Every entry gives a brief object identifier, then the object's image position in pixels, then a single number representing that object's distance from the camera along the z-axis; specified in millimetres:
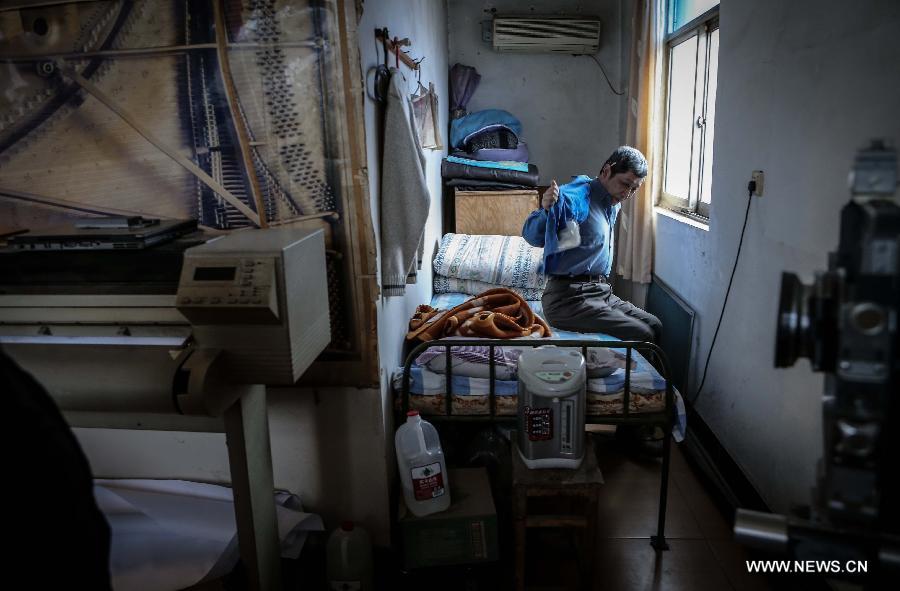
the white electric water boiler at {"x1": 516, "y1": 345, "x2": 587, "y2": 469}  2221
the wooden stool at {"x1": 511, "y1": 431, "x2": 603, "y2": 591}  2201
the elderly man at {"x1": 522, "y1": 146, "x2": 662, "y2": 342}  3359
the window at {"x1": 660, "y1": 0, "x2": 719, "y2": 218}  3629
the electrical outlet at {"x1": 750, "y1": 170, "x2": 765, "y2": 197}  2588
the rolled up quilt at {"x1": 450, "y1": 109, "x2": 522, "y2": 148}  5344
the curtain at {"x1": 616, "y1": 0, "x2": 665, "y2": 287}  4248
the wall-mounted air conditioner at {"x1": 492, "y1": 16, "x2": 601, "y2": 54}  5277
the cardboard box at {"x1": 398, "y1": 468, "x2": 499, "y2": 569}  2201
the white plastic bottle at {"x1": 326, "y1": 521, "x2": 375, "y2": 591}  2143
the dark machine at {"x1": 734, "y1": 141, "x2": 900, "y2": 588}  818
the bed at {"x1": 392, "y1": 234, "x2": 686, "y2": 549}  2416
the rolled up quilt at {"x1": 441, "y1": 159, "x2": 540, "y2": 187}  4879
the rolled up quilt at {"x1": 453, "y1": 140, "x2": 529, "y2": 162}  5172
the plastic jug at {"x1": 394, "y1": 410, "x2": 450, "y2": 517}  2215
